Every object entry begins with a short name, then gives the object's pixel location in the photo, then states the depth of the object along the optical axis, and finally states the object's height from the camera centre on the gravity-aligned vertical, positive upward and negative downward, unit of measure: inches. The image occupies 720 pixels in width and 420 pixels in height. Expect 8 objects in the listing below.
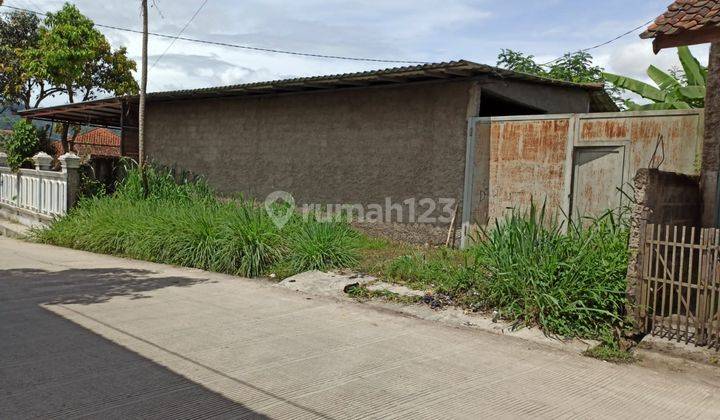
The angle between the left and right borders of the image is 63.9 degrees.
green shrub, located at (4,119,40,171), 626.8 +32.1
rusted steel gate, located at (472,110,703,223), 290.4 +26.1
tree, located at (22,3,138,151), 864.9 +193.4
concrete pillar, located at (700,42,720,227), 255.3 +24.9
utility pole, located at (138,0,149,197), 507.1 +61.6
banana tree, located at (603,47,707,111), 361.1 +76.1
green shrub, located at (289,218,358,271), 344.5 -37.7
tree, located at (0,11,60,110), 1098.7 +227.9
